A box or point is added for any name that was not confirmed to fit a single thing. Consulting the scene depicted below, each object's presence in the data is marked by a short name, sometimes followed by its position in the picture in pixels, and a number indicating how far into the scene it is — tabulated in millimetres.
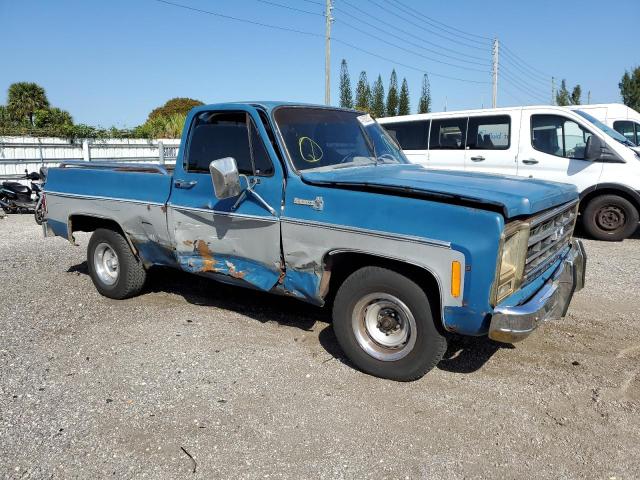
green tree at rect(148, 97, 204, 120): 43238
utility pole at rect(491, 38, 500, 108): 36469
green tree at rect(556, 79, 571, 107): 47875
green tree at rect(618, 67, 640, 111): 45438
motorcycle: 12461
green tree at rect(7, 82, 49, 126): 31344
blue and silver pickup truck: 3113
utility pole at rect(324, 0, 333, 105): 23703
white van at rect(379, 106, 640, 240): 8375
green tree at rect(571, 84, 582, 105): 49925
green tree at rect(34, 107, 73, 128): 23011
